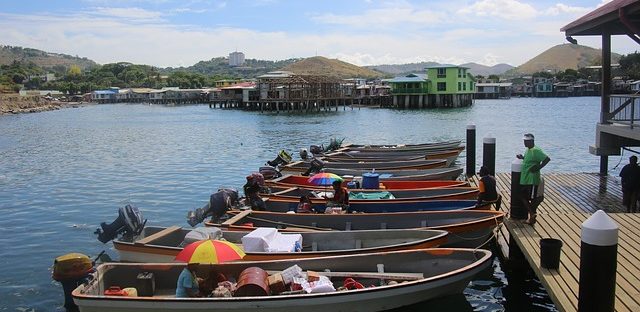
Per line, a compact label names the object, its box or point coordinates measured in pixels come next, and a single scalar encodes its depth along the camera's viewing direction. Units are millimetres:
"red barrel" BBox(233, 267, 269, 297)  8711
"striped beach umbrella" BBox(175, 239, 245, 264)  9500
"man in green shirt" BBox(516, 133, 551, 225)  11312
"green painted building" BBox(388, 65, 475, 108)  93688
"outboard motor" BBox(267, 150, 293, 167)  23484
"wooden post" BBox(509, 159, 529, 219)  11680
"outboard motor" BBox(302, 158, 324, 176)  20312
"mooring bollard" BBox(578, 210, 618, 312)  5707
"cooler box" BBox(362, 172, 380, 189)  16789
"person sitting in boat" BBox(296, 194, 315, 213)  13922
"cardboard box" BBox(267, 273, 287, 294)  8969
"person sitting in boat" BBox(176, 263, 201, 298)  8914
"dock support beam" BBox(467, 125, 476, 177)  20422
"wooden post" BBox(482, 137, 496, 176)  17194
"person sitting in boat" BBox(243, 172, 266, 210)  14157
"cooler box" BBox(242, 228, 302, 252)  10633
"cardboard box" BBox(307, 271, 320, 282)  9211
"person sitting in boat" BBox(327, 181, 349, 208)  13750
